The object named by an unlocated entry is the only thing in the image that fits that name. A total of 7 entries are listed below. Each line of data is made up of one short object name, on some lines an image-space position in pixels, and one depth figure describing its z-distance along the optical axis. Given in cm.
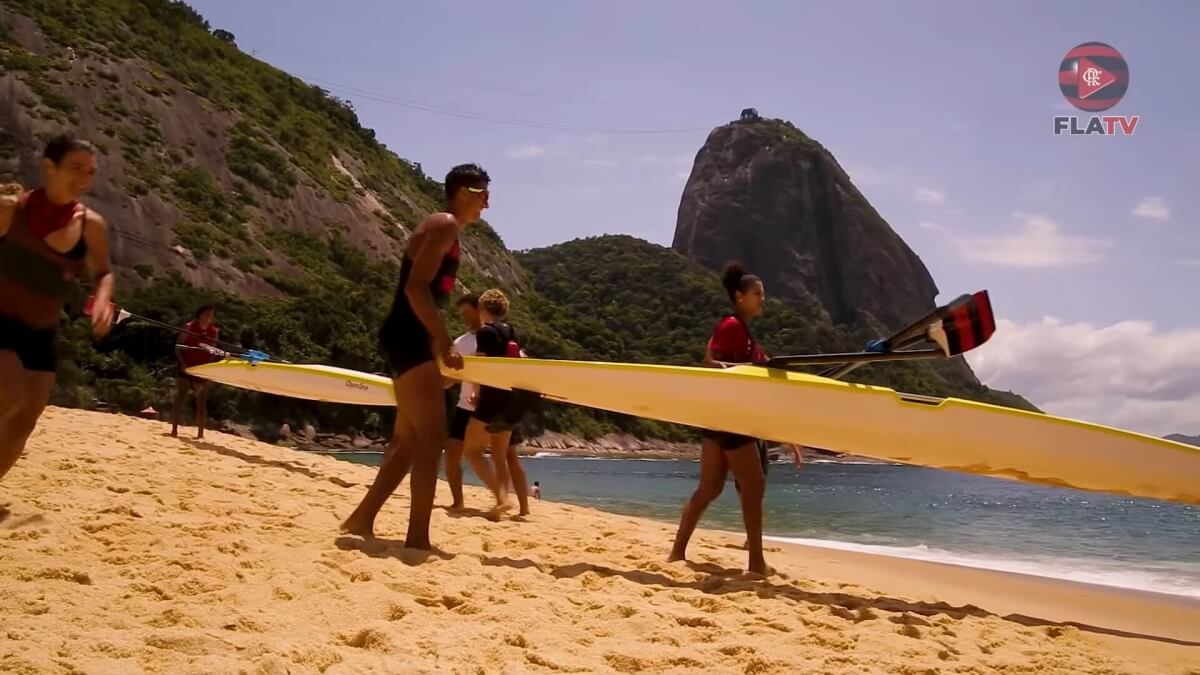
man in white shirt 619
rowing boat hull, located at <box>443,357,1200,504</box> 454
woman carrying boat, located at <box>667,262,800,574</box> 445
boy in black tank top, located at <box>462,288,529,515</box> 591
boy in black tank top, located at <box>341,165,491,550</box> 380
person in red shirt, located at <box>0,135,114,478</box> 311
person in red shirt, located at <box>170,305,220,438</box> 1009
